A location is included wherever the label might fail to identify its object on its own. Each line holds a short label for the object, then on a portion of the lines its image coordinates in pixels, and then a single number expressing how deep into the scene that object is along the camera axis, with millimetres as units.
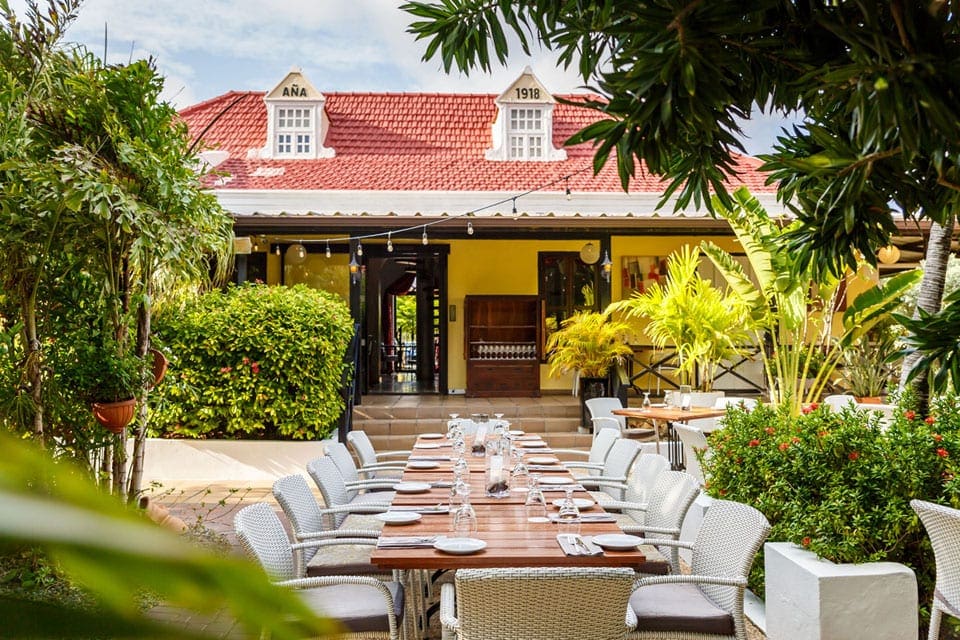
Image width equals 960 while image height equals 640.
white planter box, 4035
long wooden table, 3676
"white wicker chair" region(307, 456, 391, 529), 5348
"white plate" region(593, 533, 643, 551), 3836
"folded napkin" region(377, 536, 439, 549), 3906
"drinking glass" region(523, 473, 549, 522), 4559
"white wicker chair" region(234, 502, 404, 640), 3832
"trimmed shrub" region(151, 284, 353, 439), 9828
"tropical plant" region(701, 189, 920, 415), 7070
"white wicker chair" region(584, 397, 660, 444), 9555
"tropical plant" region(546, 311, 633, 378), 11281
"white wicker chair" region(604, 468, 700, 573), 4677
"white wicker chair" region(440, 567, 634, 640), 3189
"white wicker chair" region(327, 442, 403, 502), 6169
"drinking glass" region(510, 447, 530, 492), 5320
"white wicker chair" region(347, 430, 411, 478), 6969
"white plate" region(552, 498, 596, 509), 4684
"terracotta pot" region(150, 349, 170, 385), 5977
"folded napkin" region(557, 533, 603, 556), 3715
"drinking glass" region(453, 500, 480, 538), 4145
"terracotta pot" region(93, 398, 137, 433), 5129
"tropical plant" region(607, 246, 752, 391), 9914
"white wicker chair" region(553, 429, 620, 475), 7266
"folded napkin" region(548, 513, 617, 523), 4406
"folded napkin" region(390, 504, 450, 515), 4648
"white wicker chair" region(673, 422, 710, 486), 6988
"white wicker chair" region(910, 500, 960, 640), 3828
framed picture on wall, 14281
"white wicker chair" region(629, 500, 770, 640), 3832
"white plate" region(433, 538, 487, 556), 3754
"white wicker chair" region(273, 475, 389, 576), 4617
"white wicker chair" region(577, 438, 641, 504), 6172
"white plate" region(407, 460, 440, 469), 6129
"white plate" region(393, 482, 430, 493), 5246
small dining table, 8680
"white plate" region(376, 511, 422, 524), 4371
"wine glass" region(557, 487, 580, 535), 4152
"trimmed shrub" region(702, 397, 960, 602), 4336
